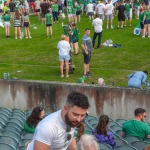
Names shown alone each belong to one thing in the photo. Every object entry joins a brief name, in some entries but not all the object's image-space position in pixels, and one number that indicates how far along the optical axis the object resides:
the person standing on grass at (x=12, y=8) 29.15
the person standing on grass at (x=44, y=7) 26.65
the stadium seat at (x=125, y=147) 7.78
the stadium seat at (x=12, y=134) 8.78
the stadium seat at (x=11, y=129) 9.51
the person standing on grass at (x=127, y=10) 26.20
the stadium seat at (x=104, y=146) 8.01
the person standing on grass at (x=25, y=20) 23.11
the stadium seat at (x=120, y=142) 8.67
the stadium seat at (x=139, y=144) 8.31
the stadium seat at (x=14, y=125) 9.85
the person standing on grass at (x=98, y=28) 20.31
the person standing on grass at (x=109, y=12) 25.25
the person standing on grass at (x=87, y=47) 15.70
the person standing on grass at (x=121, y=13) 24.62
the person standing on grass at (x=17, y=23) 23.08
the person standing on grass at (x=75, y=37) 19.03
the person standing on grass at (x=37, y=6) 30.30
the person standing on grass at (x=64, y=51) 15.49
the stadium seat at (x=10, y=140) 7.88
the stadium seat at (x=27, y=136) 8.77
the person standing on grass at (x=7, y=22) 23.71
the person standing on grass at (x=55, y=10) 28.00
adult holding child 4.28
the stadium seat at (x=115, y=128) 10.80
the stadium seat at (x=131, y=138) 9.07
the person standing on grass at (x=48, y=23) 23.11
